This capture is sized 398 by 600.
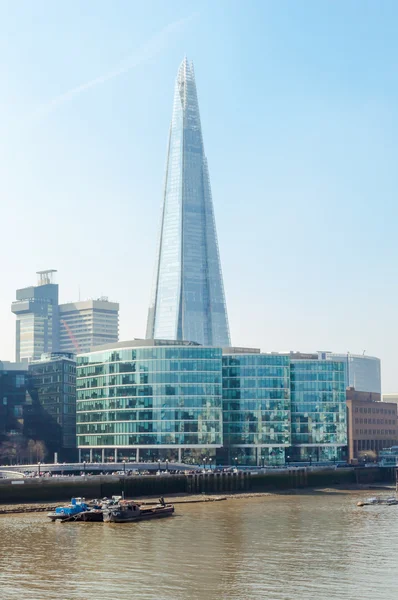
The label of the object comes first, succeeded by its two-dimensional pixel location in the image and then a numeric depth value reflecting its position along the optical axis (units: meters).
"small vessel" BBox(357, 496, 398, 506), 144.00
